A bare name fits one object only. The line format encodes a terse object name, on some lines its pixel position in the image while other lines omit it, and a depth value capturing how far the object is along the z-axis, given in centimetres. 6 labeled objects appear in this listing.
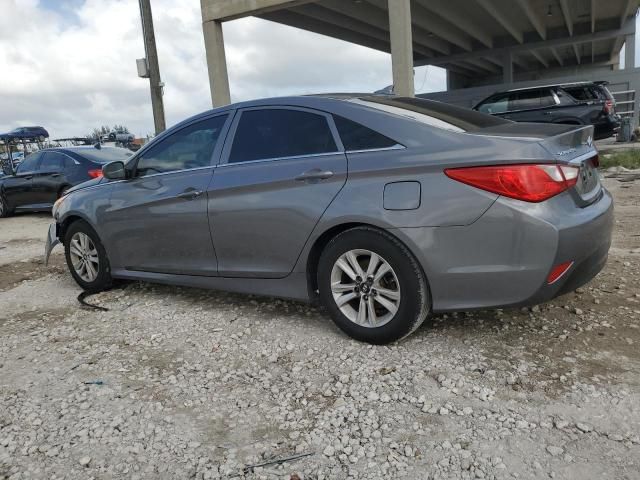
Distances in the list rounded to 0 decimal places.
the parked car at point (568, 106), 1238
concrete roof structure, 1350
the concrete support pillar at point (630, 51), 2494
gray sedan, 279
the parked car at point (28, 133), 1781
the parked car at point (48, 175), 982
